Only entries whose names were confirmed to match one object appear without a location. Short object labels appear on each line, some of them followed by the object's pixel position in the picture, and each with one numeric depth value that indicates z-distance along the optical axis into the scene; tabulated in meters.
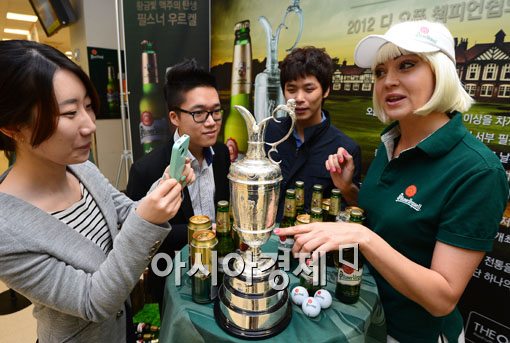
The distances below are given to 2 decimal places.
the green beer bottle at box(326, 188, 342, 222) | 1.12
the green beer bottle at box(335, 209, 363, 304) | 0.93
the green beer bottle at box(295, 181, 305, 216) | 1.19
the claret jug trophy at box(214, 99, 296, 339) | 0.84
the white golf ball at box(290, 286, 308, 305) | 0.96
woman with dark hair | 0.74
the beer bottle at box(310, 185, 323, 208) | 1.14
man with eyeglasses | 1.56
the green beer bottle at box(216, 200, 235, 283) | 1.01
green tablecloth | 0.84
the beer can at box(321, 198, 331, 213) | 1.22
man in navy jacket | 1.71
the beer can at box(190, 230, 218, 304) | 0.90
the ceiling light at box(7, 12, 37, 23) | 6.08
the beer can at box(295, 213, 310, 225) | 0.95
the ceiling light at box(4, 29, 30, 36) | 7.72
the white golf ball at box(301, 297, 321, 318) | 0.90
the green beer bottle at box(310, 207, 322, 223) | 1.04
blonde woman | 0.81
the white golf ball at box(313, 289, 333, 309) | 0.93
